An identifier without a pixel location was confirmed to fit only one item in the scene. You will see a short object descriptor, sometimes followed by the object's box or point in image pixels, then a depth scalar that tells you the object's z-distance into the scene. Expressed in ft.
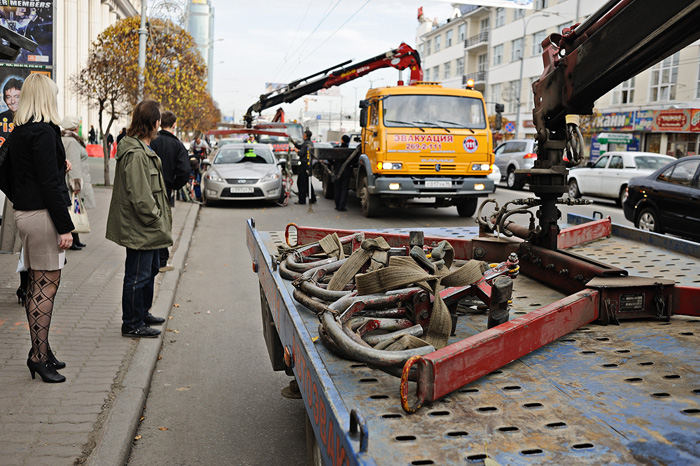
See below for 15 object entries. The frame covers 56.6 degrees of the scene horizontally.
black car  36.45
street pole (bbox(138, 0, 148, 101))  63.98
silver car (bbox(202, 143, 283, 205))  55.21
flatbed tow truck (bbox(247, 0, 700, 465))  5.59
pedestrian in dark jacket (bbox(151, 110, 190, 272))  23.99
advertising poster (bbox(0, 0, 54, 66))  32.01
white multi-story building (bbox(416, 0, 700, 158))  113.09
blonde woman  13.62
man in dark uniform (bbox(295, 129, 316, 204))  58.08
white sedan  62.80
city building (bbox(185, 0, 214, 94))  514.27
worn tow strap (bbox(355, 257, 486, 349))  7.98
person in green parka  16.97
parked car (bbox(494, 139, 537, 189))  80.53
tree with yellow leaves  65.21
